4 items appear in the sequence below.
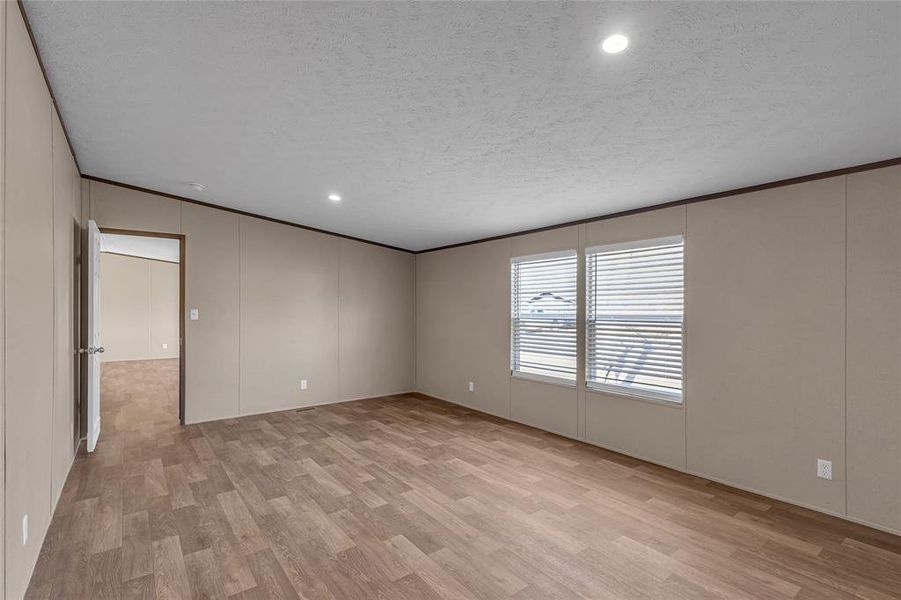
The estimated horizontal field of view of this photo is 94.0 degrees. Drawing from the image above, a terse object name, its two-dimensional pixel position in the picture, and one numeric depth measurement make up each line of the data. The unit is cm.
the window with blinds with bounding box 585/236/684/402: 375
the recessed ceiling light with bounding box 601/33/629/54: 173
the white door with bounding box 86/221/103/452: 390
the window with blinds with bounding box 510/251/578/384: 467
